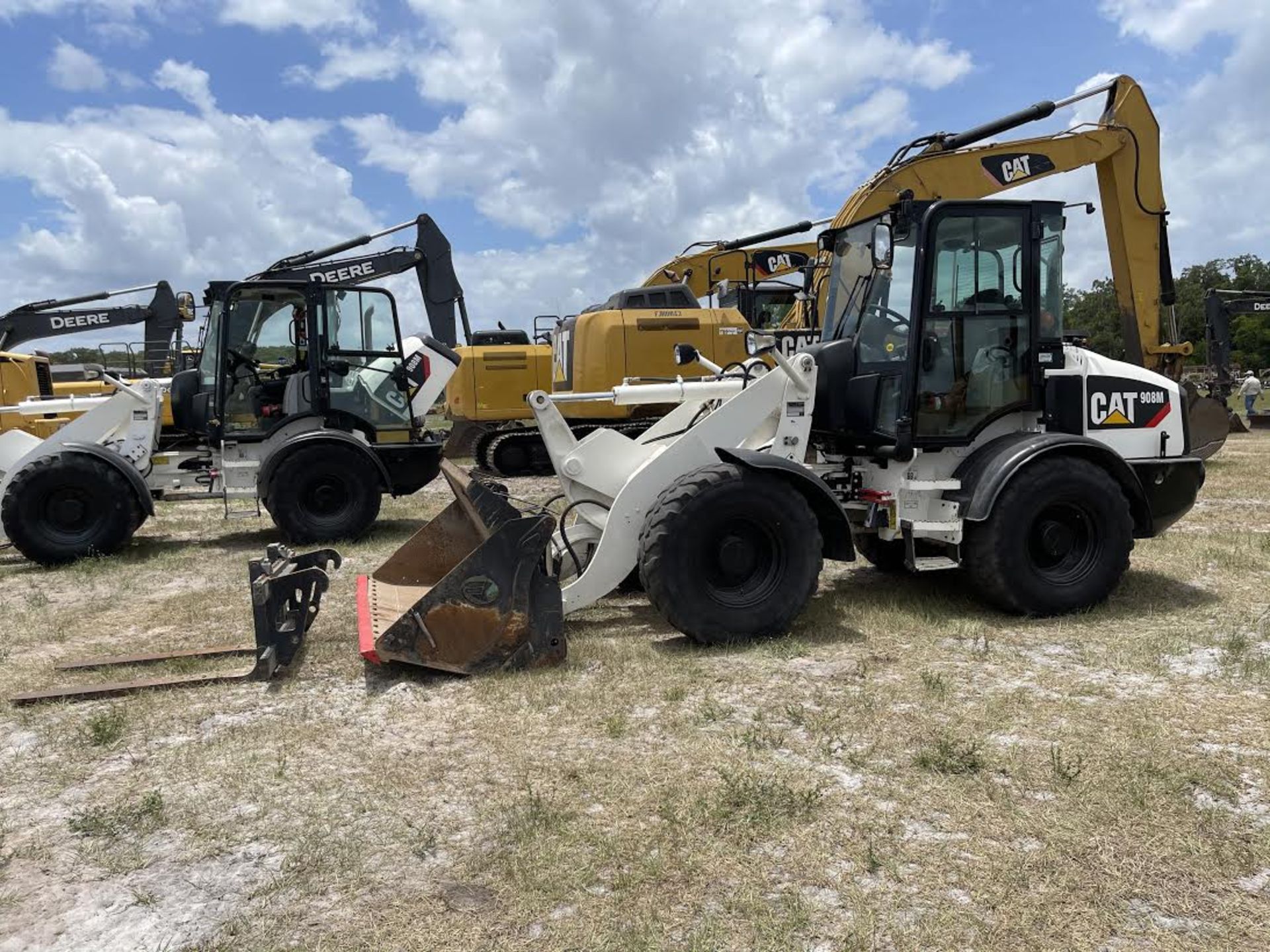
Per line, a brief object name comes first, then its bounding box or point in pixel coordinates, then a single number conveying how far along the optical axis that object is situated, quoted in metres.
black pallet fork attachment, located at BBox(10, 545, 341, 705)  4.70
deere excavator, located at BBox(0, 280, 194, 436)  14.67
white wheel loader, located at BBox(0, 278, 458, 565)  8.60
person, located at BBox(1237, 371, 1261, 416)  22.39
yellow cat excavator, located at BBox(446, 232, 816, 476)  13.02
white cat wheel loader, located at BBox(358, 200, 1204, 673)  5.14
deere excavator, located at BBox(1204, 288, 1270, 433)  21.23
